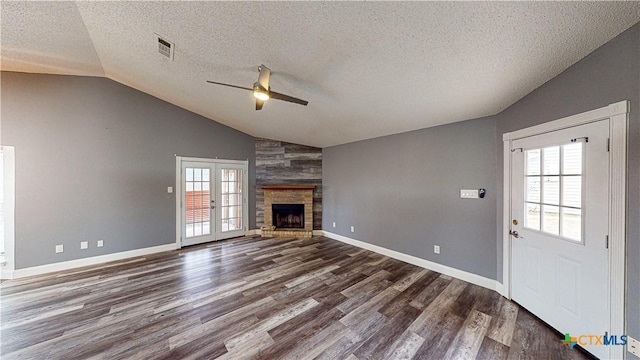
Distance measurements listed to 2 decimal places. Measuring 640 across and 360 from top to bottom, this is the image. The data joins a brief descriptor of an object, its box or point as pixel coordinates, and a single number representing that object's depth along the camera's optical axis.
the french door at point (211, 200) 4.74
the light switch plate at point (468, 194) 3.06
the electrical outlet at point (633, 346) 1.47
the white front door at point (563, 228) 1.73
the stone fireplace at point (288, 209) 5.59
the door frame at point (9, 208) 3.17
